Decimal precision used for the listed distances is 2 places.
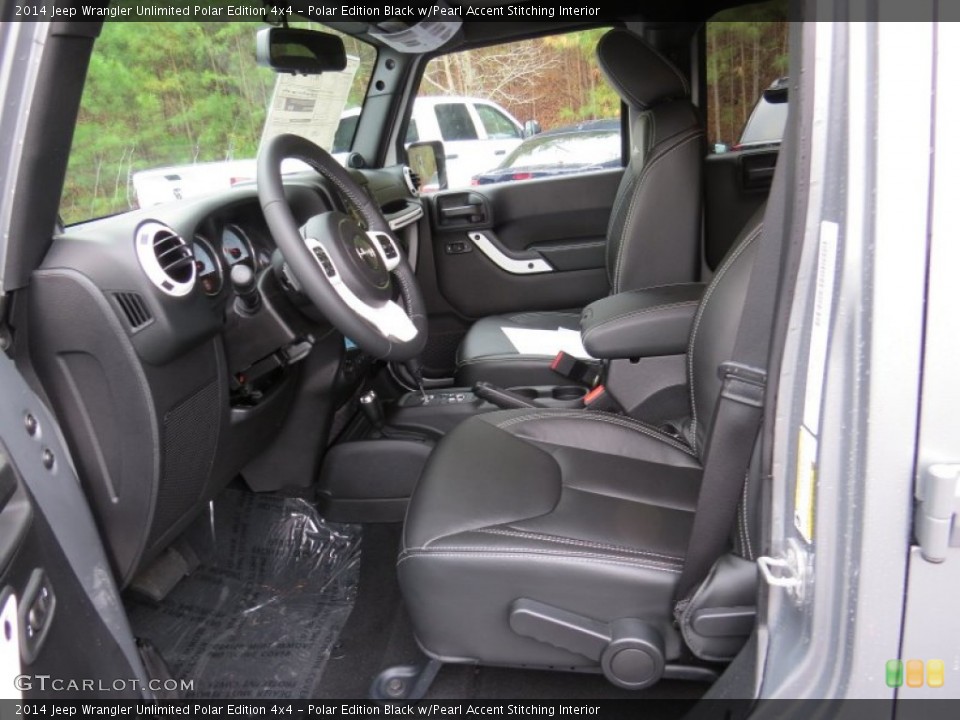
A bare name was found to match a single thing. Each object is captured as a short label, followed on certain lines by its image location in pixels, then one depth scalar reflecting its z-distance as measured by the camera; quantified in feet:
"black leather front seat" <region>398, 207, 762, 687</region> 3.30
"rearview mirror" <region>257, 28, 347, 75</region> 5.64
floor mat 4.89
